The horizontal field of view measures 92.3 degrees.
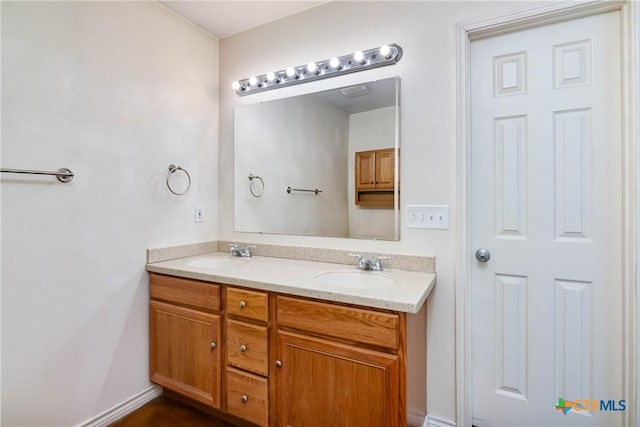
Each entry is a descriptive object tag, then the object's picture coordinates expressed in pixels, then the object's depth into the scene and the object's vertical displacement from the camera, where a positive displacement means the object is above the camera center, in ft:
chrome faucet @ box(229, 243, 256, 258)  6.73 -0.88
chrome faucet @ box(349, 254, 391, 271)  5.35 -0.94
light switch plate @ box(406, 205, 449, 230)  5.03 -0.10
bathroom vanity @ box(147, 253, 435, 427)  3.79 -1.89
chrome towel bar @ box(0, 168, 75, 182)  4.23 +0.56
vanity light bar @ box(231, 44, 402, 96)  5.40 +2.76
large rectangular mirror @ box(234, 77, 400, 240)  5.53 +0.96
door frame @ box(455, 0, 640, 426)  4.00 +0.60
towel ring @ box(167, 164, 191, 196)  6.28 +0.84
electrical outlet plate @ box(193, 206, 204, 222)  6.83 -0.06
